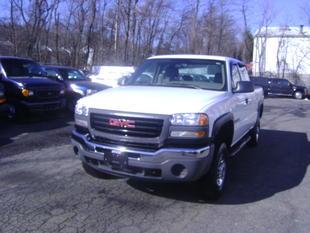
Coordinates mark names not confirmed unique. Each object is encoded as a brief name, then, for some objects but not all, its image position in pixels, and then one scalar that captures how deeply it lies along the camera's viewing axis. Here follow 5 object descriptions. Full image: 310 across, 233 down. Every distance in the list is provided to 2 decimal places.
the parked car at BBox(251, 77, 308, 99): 22.42
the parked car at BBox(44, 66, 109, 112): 9.73
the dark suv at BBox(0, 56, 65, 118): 7.76
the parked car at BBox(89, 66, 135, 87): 12.58
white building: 37.90
